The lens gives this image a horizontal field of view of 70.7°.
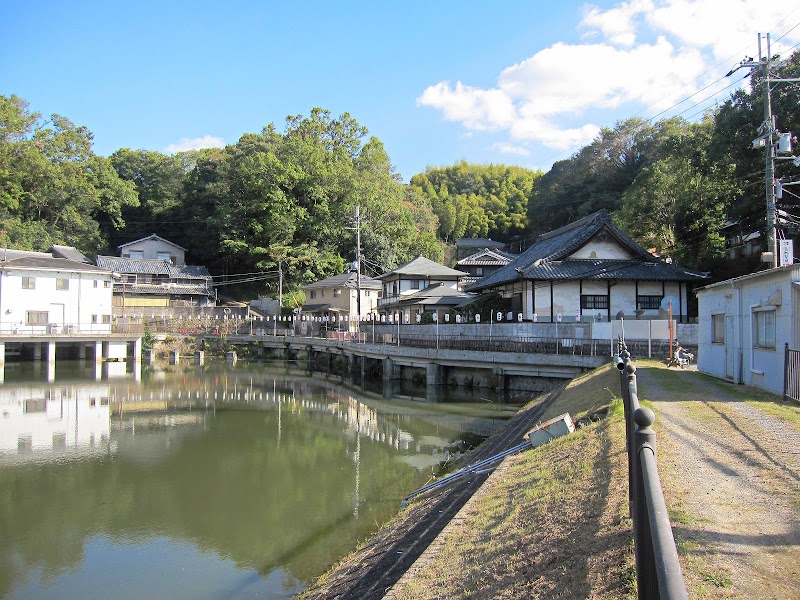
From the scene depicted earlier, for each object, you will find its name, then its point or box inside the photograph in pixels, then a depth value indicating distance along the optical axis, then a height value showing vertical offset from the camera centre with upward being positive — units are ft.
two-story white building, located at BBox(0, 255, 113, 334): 140.87 +6.09
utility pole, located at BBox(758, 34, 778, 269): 73.26 +21.26
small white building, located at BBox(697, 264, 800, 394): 40.81 -0.34
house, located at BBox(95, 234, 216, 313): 198.49 +13.69
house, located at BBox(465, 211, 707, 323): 99.25 +7.12
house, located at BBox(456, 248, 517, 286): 191.01 +19.49
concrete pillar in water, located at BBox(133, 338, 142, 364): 150.41 -8.40
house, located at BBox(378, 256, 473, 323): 146.72 +9.60
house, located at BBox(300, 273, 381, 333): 181.68 +7.06
